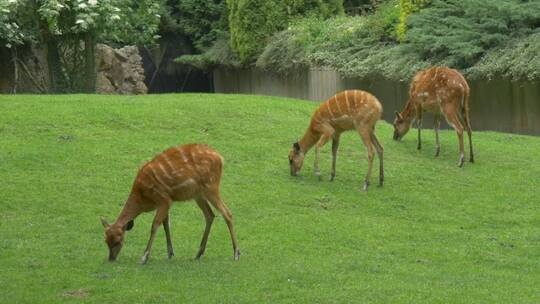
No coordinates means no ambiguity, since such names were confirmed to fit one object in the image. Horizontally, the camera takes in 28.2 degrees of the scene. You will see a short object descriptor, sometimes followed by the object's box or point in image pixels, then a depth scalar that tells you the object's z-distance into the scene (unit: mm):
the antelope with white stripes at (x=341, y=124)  16750
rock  27250
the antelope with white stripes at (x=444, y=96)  18531
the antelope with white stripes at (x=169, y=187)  11969
